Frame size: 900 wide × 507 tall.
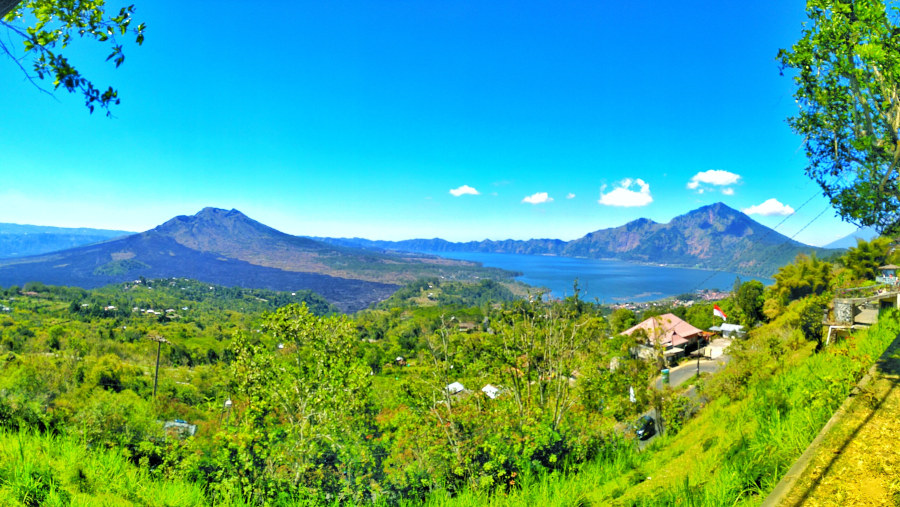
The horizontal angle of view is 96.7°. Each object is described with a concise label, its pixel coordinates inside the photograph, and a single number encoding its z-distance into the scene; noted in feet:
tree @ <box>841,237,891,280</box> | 92.95
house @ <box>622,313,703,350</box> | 102.32
